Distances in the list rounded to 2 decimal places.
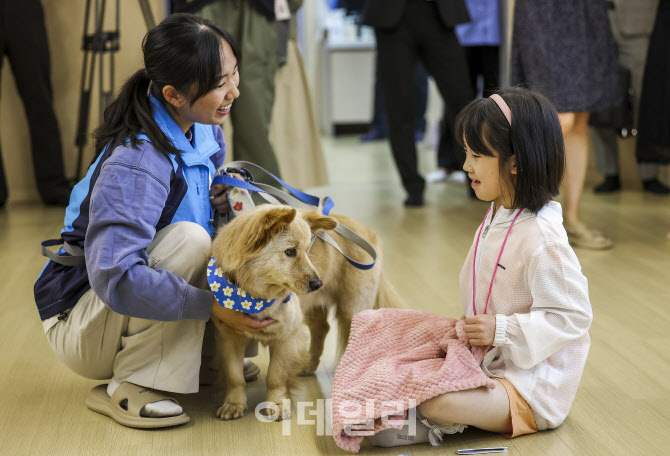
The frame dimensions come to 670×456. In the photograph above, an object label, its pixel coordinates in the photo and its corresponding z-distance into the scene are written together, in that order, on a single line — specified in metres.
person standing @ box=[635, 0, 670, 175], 3.75
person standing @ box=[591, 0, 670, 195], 4.28
